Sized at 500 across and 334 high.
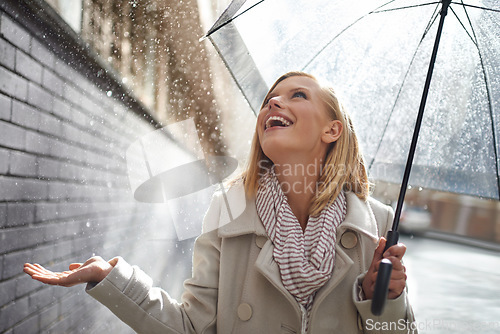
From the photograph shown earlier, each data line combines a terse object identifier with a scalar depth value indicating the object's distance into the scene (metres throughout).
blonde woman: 1.56
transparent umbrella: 2.02
